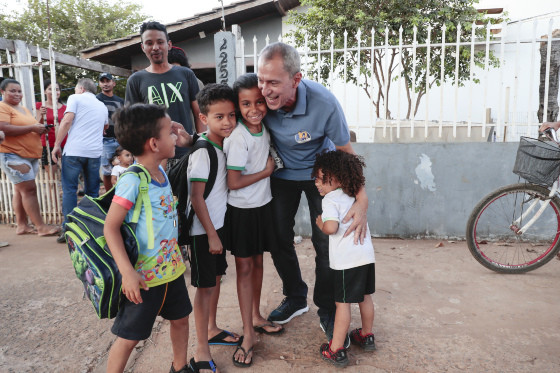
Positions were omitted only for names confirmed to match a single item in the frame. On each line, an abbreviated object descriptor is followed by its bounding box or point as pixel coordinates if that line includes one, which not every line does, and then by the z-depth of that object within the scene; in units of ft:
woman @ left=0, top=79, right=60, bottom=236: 14.70
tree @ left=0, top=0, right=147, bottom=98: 49.65
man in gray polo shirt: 7.02
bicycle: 10.50
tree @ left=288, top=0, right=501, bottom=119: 26.58
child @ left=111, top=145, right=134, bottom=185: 16.31
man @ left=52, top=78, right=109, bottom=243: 14.70
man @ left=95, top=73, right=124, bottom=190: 18.47
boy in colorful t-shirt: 5.43
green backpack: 5.44
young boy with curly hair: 7.13
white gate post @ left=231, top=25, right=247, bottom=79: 15.51
